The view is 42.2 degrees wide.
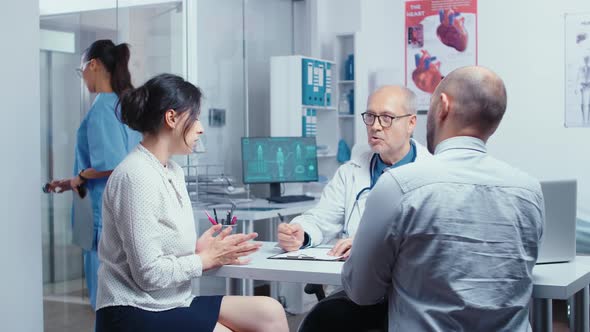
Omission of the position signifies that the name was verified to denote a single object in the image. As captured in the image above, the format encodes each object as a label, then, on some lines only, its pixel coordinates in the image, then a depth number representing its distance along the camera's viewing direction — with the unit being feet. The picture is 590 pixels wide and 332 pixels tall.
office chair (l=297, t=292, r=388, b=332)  8.21
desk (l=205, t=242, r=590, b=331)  6.75
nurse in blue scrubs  12.00
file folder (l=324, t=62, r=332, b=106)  19.92
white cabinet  18.70
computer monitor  16.42
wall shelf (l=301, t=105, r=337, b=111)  19.06
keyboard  16.03
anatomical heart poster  20.43
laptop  7.25
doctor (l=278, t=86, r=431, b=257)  9.70
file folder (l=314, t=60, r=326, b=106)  19.39
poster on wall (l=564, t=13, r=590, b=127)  18.97
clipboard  8.03
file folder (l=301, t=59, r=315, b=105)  18.81
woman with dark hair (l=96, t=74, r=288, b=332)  7.18
